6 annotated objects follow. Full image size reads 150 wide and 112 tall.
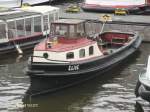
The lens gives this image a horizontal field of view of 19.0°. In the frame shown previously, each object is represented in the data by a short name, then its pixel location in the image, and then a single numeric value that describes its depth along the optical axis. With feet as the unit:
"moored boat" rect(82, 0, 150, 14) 126.52
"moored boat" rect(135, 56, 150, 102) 54.60
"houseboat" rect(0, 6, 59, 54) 87.56
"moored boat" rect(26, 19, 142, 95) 62.03
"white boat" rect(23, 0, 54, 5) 148.16
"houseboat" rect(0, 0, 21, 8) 136.36
